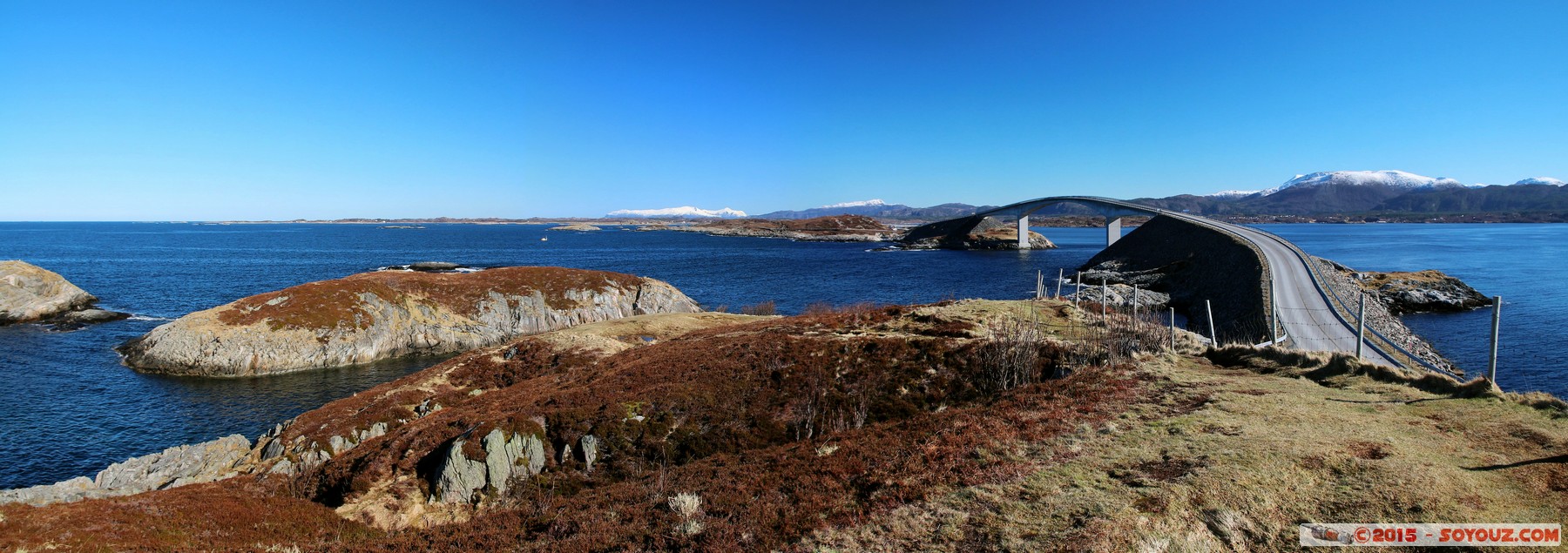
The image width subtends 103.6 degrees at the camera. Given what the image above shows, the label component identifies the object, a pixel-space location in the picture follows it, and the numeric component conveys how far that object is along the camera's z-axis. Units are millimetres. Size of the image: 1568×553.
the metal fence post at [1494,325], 13211
